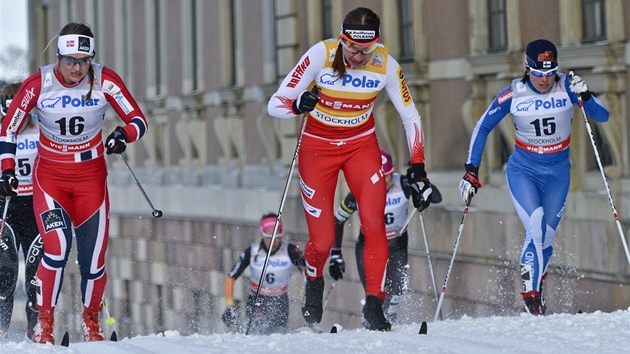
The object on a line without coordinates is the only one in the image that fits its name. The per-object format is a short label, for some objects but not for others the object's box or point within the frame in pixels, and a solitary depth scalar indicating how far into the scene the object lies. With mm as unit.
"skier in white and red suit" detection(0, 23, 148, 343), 19641
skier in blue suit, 22328
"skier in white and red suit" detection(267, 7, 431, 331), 19203
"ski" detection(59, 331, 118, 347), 18278
